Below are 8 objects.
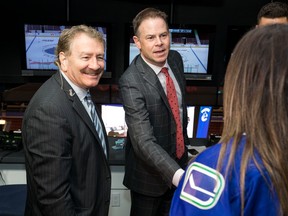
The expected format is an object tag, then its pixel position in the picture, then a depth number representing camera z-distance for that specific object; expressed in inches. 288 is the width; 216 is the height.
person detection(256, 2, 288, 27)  83.4
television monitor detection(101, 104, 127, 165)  98.9
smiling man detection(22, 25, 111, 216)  49.1
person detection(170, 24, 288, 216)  26.6
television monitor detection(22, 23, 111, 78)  119.3
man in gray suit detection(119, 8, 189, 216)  65.8
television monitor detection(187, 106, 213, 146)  100.9
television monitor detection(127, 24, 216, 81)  123.3
